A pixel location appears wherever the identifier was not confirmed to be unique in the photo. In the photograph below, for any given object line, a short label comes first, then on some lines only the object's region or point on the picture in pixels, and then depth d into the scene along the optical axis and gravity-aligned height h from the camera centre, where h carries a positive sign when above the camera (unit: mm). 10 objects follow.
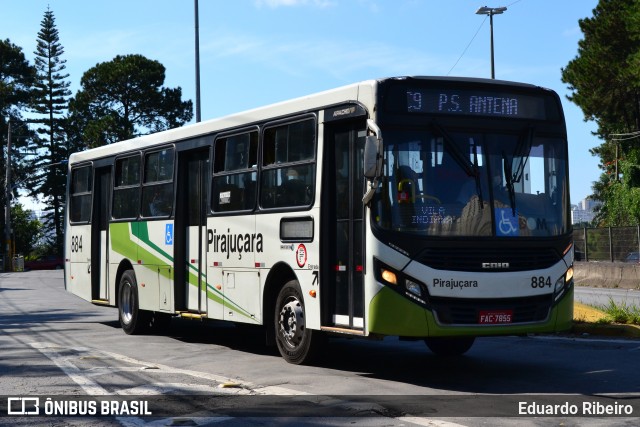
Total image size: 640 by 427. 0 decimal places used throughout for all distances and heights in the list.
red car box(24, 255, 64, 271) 76000 -649
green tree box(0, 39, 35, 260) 79625 +12615
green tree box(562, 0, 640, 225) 53094 +9203
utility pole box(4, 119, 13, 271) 70438 +2546
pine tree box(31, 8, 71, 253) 80125 +11526
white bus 10367 +420
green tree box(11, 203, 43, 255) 84750 +2149
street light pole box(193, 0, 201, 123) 31828 +6821
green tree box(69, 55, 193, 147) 74812 +11974
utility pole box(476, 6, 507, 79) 38906 +9386
